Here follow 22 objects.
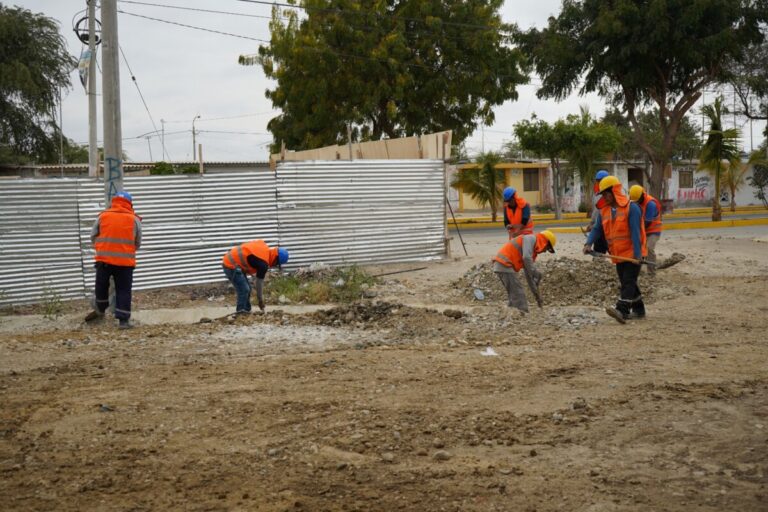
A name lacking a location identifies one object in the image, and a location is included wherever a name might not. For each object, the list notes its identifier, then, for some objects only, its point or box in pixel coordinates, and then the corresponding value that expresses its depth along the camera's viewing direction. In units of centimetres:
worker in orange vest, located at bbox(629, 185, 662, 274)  1196
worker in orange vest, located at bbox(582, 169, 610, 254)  970
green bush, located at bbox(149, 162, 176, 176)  2567
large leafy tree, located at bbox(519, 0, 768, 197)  2703
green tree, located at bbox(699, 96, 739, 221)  2539
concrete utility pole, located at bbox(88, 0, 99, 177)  1697
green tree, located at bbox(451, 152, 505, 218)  3284
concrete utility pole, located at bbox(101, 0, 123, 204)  1089
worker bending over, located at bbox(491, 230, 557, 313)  995
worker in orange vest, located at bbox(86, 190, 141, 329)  1011
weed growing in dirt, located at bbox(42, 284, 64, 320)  1120
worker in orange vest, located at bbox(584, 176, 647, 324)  937
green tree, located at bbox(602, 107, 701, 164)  4675
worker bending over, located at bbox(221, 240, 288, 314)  1005
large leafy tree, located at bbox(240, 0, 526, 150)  2944
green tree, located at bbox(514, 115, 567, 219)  3275
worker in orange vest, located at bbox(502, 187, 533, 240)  1155
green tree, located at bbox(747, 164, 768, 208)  4564
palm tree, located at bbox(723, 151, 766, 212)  3126
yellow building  4616
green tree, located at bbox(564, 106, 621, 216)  3244
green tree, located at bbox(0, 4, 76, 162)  3247
